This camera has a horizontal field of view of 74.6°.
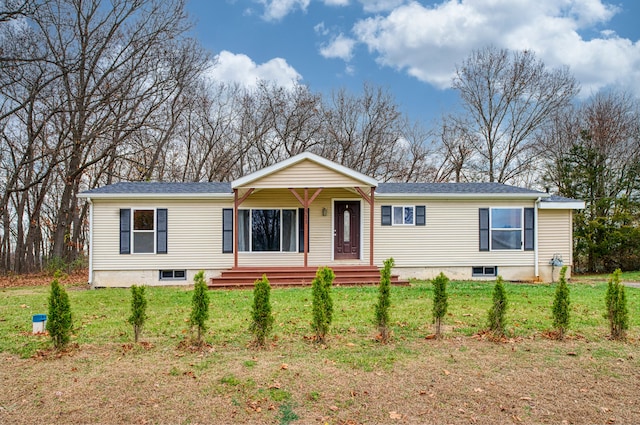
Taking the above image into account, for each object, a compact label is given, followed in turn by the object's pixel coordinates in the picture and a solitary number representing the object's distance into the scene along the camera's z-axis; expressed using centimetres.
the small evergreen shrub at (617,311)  588
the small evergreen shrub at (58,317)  524
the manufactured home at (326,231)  1295
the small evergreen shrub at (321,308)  562
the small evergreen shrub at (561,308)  582
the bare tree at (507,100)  2338
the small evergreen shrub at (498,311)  584
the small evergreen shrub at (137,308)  556
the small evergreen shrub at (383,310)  571
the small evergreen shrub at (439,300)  586
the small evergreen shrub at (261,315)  547
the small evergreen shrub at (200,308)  543
